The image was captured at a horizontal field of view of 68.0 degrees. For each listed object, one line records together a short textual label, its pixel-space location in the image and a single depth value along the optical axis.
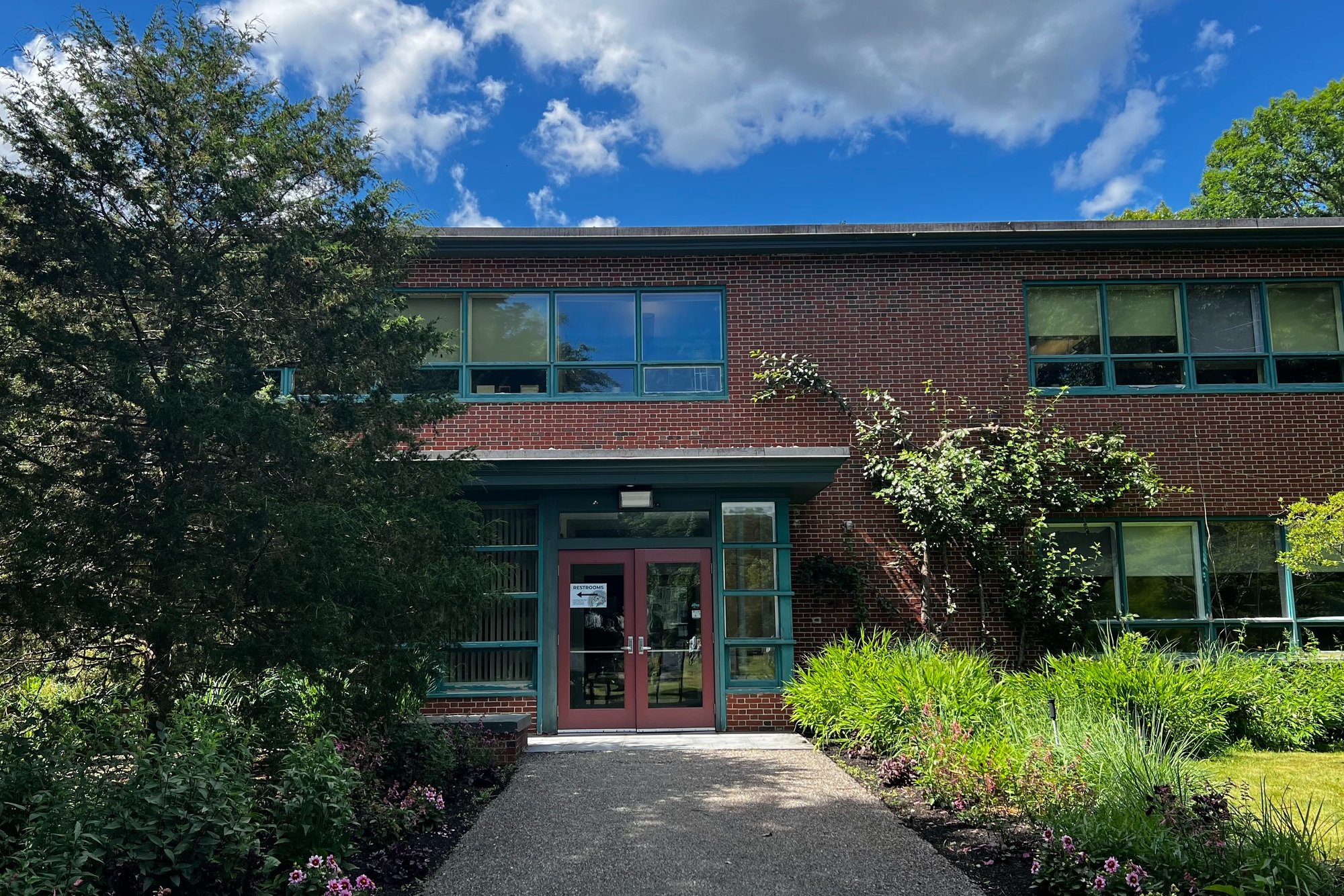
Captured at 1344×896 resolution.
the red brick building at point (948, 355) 13.09
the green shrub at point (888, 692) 8.99
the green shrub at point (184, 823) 4.87
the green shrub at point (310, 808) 5.52
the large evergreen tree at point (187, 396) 6.26
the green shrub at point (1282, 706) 10.41
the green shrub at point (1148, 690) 9.58
